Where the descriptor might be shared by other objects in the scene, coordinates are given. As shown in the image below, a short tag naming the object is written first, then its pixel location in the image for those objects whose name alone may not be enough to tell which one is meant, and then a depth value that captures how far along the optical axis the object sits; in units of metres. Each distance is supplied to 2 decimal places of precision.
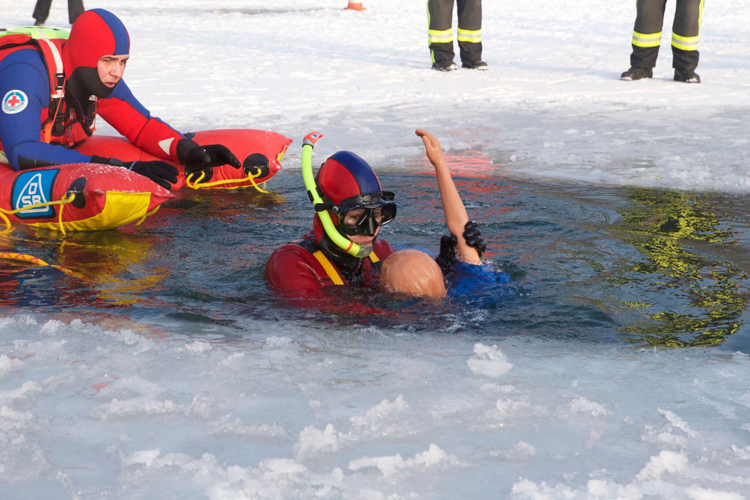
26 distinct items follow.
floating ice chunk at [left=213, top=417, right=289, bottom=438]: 4.49
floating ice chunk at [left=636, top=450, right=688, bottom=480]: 4.10
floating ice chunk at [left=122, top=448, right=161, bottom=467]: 4.17
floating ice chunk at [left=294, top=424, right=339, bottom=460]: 4.31
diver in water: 6.31
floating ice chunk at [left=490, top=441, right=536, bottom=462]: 4.26
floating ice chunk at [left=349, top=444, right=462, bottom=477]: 4.18
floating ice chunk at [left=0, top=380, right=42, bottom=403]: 4.83
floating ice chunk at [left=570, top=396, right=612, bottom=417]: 4.71
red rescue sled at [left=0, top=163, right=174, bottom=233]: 8.77
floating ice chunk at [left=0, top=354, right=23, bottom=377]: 5.24
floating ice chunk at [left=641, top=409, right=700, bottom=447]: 4.38
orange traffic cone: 34.22
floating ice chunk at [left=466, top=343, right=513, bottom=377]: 5.35
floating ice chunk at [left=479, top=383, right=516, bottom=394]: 5.04
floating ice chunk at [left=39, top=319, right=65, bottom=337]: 6.00
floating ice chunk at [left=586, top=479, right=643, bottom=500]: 3.92
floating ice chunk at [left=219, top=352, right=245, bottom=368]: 5.41
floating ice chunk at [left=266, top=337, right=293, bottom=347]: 5.81
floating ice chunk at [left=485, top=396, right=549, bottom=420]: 4.71
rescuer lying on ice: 9.04
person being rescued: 6.32
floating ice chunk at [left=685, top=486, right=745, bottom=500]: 3.88
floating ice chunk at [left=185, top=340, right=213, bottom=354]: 5.65
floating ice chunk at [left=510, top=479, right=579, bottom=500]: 3.92
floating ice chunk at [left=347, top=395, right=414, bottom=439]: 4.52
